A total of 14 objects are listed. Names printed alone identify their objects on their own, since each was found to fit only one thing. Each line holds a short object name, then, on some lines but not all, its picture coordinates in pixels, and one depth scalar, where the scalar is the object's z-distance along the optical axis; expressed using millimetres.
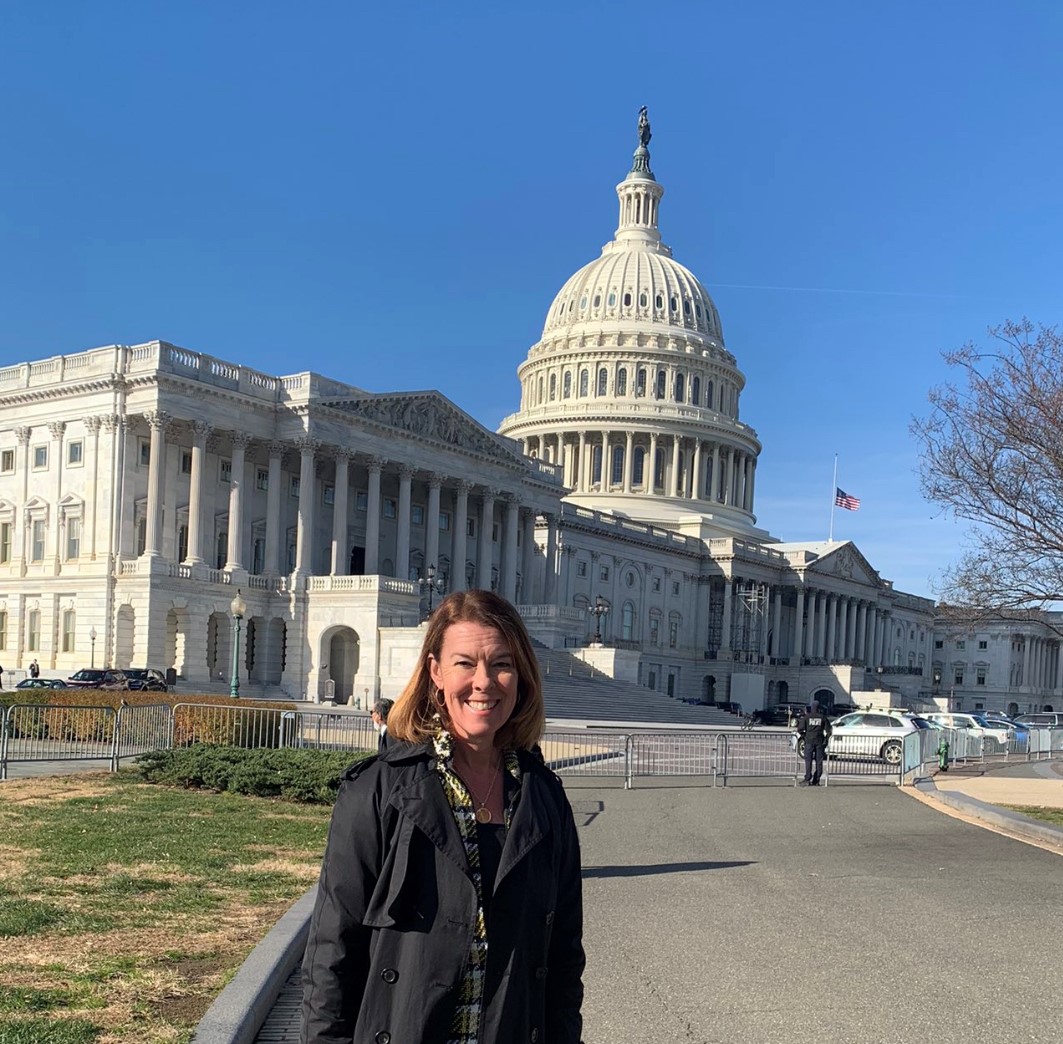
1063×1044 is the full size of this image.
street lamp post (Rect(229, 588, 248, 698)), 49938
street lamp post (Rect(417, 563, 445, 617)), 74994
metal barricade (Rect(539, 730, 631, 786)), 32250
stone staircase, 68500
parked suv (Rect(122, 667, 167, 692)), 53572
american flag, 118238
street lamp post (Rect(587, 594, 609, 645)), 91875
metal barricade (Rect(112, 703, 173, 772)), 27844
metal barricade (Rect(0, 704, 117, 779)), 26688
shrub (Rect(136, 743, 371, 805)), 21547
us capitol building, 66688
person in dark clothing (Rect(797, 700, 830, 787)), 31375
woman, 4316
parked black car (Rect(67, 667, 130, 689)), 52281
